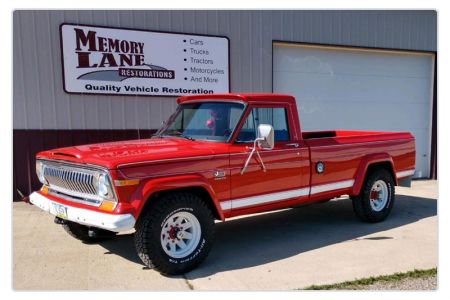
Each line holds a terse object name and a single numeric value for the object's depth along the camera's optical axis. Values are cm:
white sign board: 793
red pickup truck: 408
